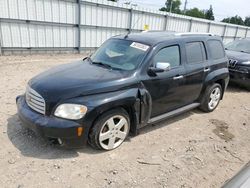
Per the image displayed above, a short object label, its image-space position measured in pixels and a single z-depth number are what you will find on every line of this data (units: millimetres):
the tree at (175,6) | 61594
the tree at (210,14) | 67662
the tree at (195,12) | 63094
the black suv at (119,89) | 3191
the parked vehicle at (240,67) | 7650
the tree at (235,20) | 72000
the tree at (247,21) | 74875
